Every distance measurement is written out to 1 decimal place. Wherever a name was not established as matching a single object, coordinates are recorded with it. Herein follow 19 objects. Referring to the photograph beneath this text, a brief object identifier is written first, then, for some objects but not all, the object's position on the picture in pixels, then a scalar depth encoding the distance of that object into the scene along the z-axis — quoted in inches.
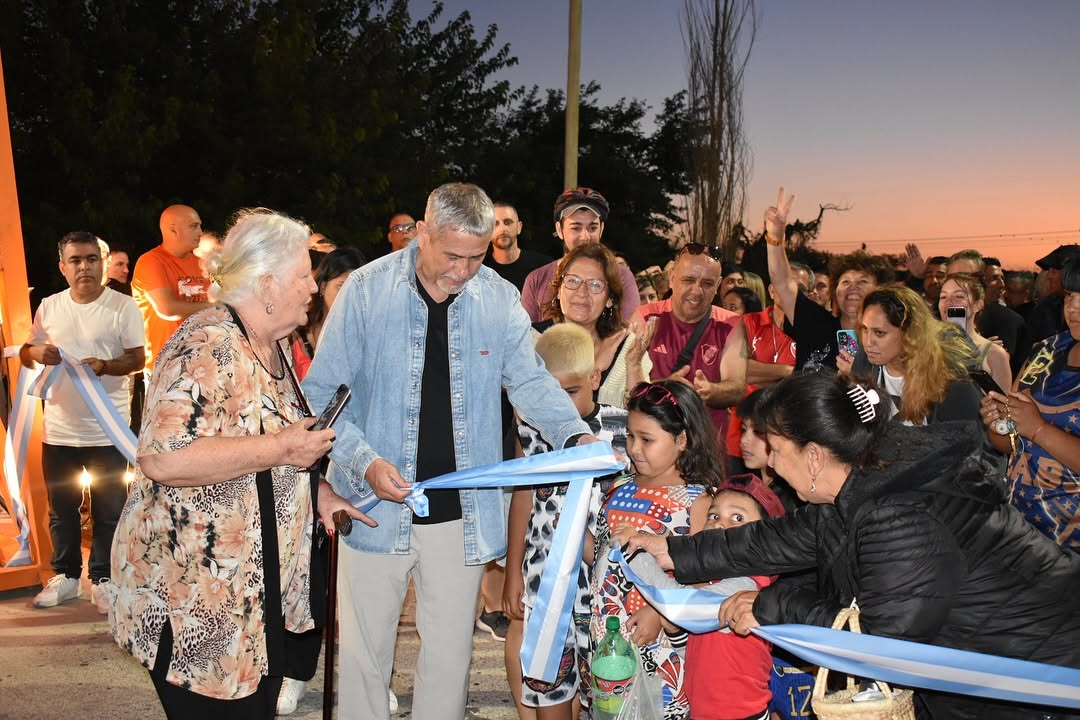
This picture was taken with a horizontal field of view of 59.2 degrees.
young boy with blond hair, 152.9
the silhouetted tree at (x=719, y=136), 658.8
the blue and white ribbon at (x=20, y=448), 258.7
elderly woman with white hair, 109.0
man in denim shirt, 144.2
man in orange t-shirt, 281.7
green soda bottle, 138.3
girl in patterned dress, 144.3
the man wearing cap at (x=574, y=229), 239.3
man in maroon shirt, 219.5
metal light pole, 498.6
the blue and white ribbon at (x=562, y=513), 135.9
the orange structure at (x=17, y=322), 266.2
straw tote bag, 101.0
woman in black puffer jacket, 105.7
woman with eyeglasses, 194.2
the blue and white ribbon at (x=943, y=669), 105.7
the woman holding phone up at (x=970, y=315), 237.0
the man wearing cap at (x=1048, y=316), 339.3
